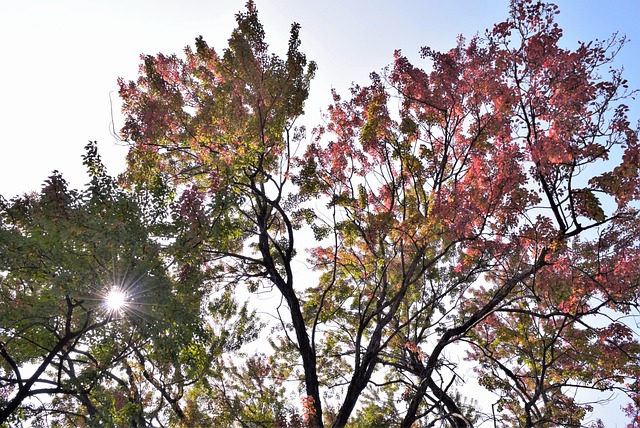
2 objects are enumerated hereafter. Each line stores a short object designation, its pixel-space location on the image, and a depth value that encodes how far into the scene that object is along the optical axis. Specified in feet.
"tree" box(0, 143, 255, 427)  19.99
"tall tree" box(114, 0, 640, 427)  22.95
